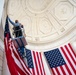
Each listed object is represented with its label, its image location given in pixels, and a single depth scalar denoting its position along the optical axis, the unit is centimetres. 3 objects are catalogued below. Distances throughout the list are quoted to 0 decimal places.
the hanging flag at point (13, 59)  488
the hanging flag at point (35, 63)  969
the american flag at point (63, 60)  974
